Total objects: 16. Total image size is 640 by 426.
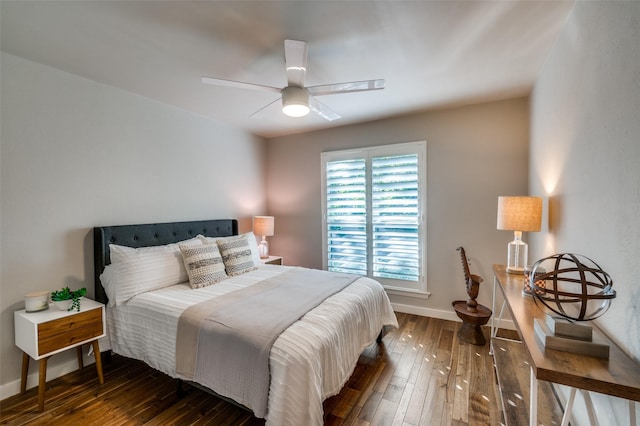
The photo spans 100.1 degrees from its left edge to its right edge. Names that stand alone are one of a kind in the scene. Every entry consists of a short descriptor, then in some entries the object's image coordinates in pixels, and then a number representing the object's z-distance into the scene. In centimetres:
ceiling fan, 187
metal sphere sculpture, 111
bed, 146
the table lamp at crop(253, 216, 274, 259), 401
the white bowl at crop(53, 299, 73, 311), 204
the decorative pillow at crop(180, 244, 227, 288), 250
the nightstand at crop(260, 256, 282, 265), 381
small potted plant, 204
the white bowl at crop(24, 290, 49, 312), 199
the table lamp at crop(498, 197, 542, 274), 216
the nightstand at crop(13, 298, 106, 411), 187
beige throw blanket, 154
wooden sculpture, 273
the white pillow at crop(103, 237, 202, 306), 227
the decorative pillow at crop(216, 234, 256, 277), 285
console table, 92
